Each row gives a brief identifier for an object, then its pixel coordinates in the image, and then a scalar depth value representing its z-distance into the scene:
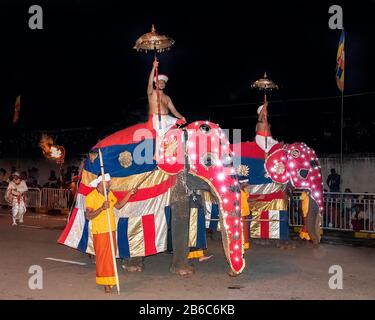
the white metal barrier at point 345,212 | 12.25
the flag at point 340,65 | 14.18
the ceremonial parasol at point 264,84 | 11.51
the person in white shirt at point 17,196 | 14.80
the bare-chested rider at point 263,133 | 11.16
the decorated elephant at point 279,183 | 10.70
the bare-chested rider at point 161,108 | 8.42
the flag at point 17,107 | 26.11
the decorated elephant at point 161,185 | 7.87
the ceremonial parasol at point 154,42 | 7.98
